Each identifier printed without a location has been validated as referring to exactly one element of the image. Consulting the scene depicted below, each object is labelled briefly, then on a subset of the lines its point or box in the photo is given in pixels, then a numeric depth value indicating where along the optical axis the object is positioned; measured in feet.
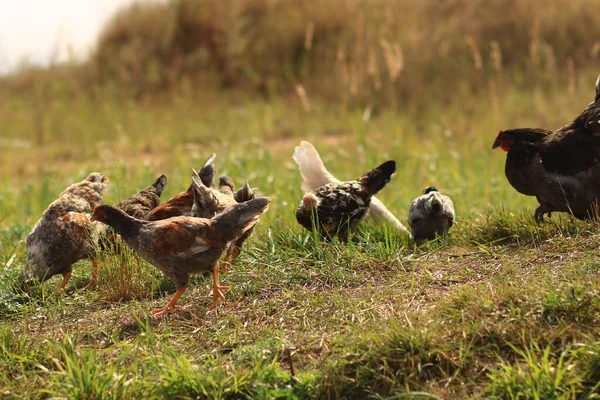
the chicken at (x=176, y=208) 37.78
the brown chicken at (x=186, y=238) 31.63
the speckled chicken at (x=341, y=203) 38.55
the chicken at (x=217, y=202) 35.24
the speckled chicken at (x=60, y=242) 35.19
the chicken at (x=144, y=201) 39.37
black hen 35.01
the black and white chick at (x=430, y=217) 37.37
